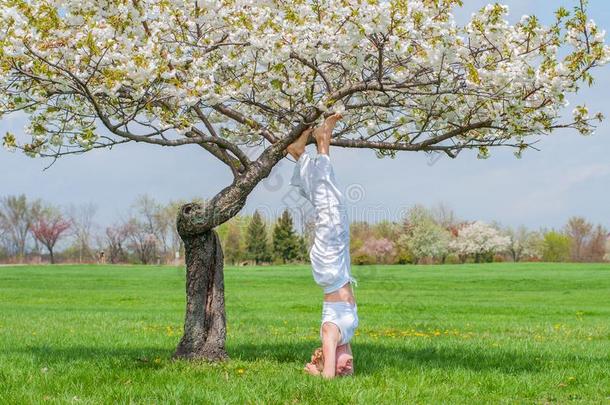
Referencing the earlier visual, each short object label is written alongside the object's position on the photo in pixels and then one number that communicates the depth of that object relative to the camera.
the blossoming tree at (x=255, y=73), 8.53
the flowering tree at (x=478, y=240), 101.19
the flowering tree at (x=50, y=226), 87.56
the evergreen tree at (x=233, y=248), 78.67
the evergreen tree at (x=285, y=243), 89.69
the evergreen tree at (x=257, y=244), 79.32
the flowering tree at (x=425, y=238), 72.19
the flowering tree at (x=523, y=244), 107.44
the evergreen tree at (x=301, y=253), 83.89
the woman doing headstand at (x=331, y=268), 8.94
